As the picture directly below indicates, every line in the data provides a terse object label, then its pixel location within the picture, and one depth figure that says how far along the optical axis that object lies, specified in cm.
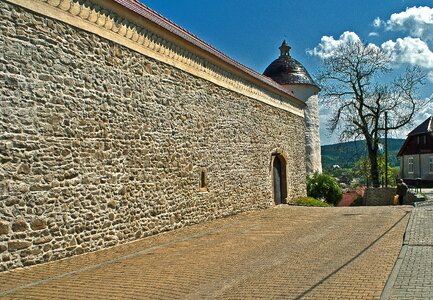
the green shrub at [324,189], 2439
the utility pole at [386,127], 2905
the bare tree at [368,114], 3123
